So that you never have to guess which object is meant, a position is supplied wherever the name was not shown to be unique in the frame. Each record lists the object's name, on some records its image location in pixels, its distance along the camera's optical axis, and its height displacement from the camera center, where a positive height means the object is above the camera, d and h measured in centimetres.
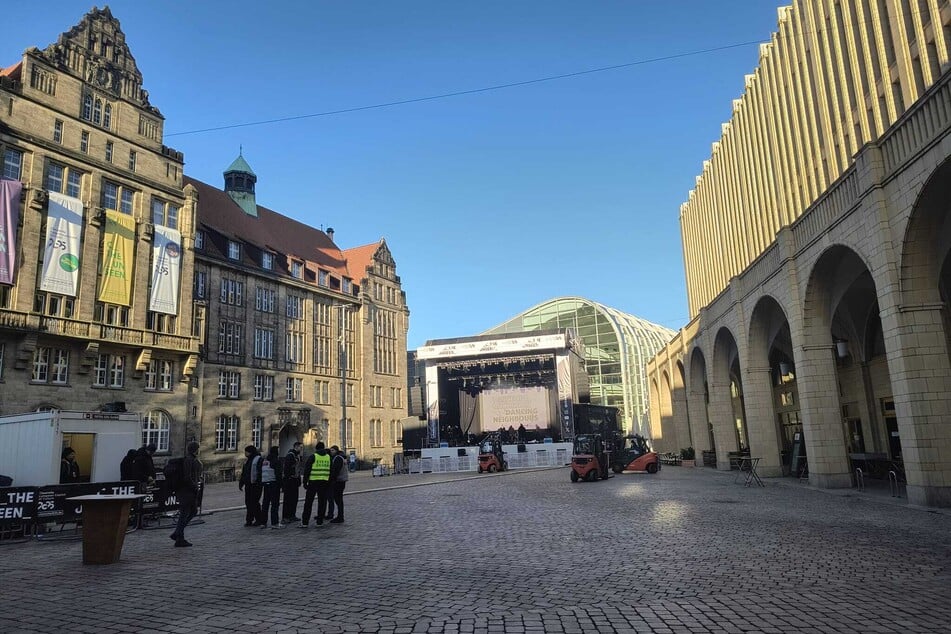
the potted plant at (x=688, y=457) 3841 -201
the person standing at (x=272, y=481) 1356 -84
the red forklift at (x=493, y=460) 3709 -162
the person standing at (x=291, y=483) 1401 -94
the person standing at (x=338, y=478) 1377 -87
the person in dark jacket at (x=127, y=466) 1514 -43
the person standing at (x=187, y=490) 1091 -79
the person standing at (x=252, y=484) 1354 -89
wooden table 927 -118
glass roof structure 7450 +983
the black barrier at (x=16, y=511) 1271 -119
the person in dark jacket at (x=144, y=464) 1412 -38
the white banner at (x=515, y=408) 5144 +200
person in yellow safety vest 1340 -83
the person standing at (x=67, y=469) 1603 -47
